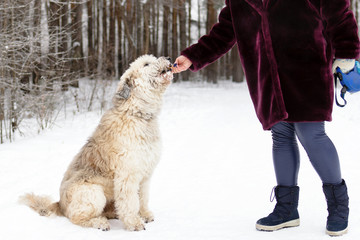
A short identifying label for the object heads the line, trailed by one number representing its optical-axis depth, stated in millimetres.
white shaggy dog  3182
